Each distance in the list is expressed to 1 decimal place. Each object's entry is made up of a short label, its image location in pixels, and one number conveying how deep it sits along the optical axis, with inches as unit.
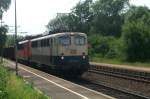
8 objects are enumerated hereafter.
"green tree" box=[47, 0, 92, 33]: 3072.4
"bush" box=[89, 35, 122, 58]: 1879.1
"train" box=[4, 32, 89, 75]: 829.6
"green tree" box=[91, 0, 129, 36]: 2923.0
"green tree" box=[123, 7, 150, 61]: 1467.5
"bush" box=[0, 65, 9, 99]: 318.5
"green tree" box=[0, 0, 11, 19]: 1605.0
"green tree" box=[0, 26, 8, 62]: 1661.3
